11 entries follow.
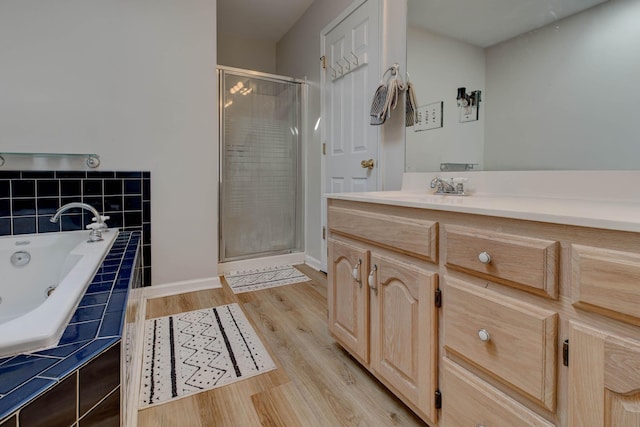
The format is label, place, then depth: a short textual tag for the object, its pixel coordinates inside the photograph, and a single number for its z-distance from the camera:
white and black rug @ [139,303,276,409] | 1.33
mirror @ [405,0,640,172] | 1.01
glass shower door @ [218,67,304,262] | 2.89
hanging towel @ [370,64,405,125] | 1.84
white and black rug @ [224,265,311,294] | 2.54
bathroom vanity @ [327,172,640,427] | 0.60
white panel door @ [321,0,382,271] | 2.14
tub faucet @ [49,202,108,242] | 1.62
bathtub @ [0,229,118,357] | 0.80
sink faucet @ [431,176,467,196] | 1.47
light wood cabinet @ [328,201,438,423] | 1.00
